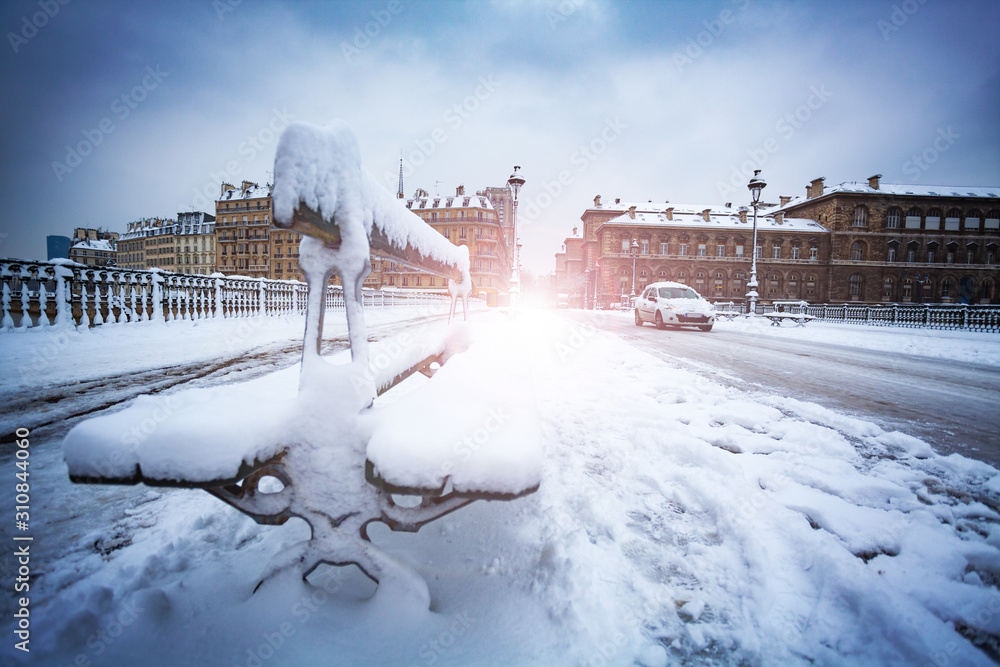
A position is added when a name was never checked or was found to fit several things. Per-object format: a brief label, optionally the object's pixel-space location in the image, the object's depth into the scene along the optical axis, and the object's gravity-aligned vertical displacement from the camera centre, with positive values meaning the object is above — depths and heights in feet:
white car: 39.09 -0.23
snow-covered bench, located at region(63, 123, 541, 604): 3.10 -1.22
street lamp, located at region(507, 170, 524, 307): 37.93 +4.26
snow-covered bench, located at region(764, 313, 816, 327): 53.81 -1.63
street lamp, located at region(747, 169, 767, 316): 51.88 +16.68
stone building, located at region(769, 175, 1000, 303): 145.07 +26.49
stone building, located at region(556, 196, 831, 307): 147.33 +19.85
